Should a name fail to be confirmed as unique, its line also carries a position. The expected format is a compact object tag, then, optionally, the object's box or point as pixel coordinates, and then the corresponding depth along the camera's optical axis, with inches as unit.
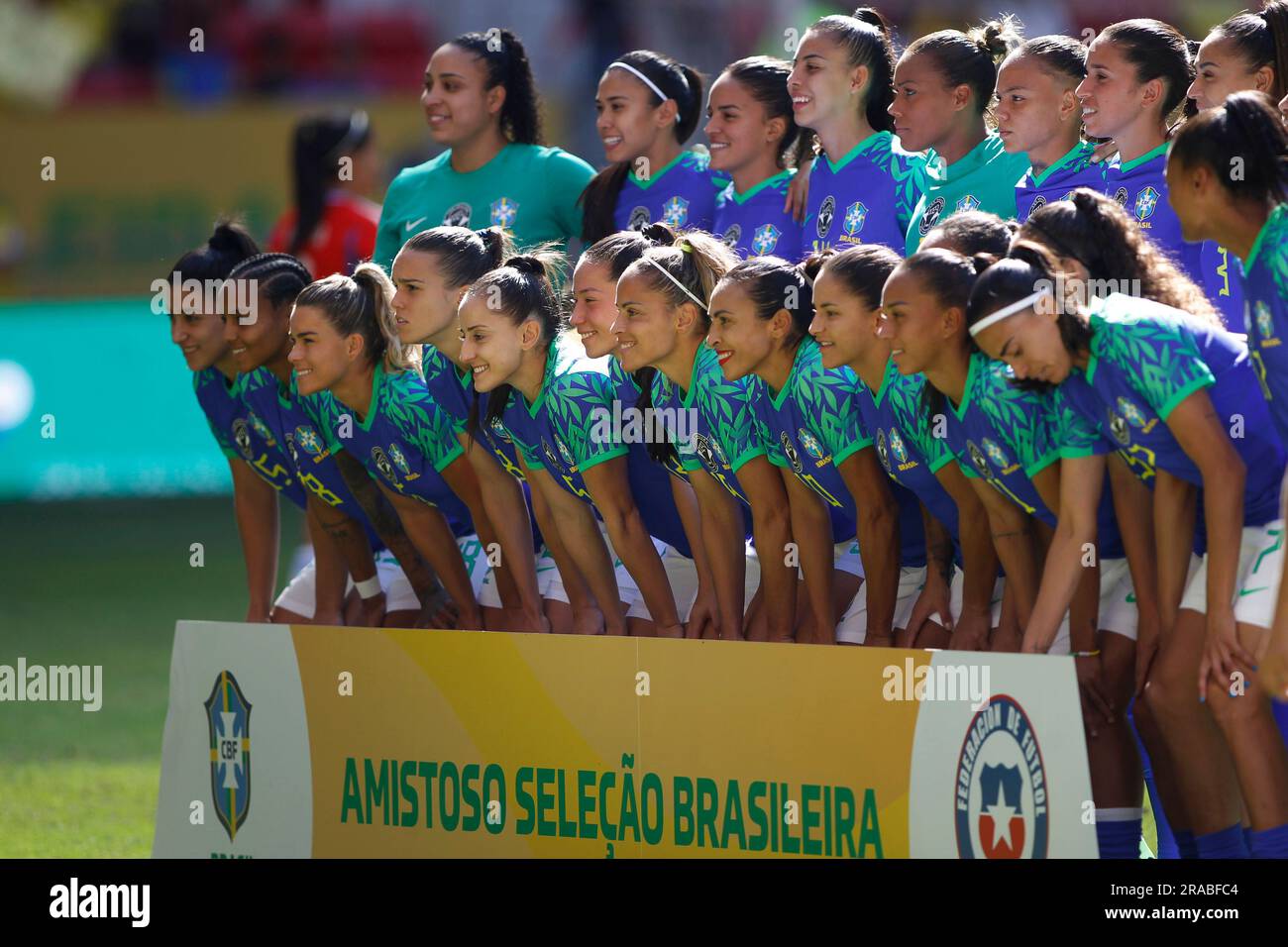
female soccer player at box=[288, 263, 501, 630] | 439.2
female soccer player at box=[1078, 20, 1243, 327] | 397.7
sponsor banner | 298.2
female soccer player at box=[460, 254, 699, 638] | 406.0
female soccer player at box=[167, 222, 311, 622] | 482.6
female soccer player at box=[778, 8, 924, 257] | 449.1
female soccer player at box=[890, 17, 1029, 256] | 434.3
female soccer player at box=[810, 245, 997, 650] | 354.0
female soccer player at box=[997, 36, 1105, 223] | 414.9
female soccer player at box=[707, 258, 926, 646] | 370.6
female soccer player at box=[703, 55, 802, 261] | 475.5
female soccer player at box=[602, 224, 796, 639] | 386.6
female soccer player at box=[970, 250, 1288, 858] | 300.2
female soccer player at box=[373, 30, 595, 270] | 517.0
